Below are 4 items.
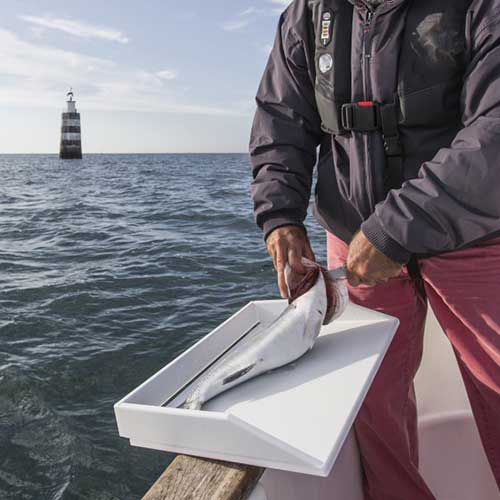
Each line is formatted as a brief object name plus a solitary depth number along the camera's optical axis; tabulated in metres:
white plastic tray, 1.32
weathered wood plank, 1.31
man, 1.76
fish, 1.61
